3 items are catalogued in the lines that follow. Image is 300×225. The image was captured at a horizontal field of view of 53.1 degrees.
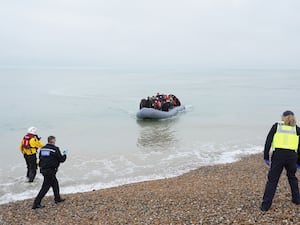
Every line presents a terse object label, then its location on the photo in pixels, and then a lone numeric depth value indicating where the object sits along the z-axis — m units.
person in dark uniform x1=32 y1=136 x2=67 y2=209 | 5.57
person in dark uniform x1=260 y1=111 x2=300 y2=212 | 4.35
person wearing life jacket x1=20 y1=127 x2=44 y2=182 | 7.98
